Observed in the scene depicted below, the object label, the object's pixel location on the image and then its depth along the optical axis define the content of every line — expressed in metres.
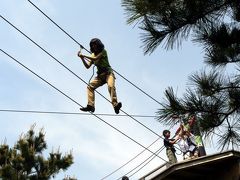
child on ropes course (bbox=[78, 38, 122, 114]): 8.05
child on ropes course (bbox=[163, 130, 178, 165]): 10.04
